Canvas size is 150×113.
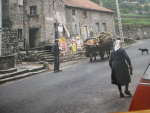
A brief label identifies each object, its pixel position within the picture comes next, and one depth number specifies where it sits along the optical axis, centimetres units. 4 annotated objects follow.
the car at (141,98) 378
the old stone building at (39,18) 2830
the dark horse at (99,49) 2055
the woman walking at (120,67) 816
